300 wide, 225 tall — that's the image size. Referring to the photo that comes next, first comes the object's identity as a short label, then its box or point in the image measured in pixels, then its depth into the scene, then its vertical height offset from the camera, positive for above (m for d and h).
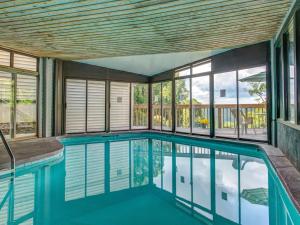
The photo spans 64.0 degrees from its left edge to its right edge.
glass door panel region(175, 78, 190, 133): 10.07 +0.45
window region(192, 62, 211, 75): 8.47 +1.74
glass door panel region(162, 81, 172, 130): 10.51 +0.47
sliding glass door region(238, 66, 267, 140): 8.46 +0.24
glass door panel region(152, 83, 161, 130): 11.03 +0.44
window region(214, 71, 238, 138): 8.14 +0.48
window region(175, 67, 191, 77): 9.33 +1.74
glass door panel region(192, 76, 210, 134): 9.06 +0.47
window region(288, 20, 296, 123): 4.39 +0.76
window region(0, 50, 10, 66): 6.71 +1.64
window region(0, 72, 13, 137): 6.82 +0.40
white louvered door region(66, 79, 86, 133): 9.35 +0.39
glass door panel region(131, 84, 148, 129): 11.20 +0.40
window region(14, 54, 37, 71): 7.27 +1.70
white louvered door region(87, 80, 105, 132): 9.83 +0.40
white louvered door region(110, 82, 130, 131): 10.39 +0.43
